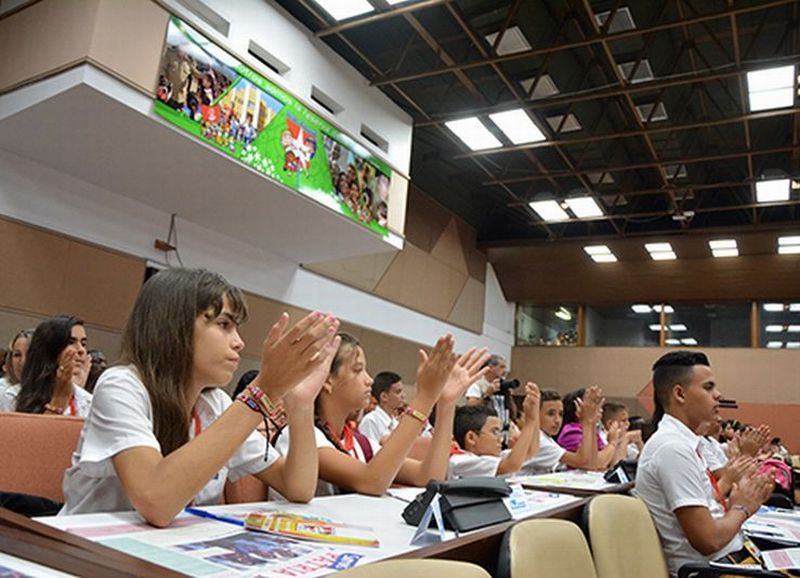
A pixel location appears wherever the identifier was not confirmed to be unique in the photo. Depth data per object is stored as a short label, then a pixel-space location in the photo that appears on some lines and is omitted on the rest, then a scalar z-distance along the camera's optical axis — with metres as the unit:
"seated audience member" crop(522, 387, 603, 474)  4.17
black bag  1.61
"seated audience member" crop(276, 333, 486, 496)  2.11
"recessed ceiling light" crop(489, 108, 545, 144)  7.42
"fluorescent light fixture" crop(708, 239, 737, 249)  10.45
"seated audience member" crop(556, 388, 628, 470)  4.79
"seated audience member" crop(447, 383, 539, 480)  3.50
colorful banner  5.07
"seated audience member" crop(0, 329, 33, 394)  3.87
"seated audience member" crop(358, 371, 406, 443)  4.86
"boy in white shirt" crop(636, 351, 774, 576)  2.41
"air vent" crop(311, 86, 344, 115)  6.60
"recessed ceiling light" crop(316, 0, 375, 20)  5.88
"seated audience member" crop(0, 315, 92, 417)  3.13
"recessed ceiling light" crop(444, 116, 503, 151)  7.65
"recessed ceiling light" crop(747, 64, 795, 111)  6.22
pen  1.45
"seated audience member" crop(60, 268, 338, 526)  1.36
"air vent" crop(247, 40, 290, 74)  5.92
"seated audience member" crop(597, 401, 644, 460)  6.01
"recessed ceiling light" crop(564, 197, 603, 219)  9.57
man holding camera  4.64
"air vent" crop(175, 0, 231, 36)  5.37
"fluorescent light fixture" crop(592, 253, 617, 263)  11.54
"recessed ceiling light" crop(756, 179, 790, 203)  8.45
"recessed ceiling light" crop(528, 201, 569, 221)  9.88
